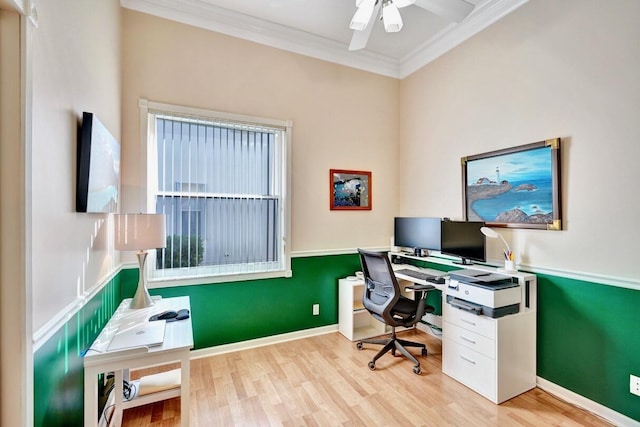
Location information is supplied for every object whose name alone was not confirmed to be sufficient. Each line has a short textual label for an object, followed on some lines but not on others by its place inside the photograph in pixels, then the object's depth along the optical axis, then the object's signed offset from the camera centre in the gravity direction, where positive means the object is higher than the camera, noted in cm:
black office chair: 254 -81
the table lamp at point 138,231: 188 -11
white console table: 135 -70
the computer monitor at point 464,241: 263 -25
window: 265 +22
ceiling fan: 204 +148
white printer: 215 -61
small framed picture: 341 +30
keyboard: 275 -59
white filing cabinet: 212 -105
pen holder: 244 -43
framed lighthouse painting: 226 +24
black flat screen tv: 145 +26
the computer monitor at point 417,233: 308 -21
